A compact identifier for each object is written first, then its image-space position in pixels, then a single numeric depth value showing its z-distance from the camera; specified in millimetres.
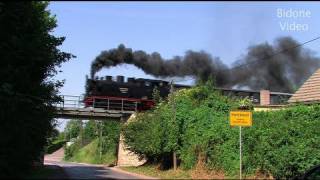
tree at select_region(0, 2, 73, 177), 19656
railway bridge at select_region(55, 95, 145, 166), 53500
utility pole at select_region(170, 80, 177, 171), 29441
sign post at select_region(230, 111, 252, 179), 21516
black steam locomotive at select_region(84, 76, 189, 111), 53000
